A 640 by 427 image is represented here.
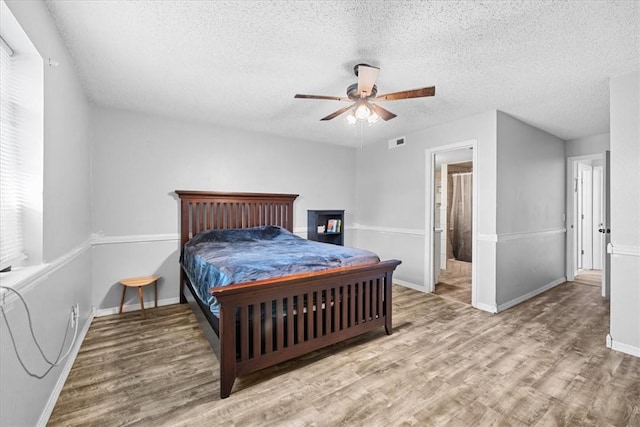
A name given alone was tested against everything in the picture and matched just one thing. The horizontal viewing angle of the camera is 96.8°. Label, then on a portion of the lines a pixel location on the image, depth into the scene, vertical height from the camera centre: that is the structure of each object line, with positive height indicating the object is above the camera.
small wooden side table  3.16 -0.79
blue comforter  2.15 -0.40
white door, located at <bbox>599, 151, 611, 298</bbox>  3.96 -0.04
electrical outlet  2.26 -0.83
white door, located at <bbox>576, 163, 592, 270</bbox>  5.50 -0.14
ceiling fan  2.14 +0.95
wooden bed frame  1.90 -0.81
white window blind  1.39 +0.24
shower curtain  6.10 -0.07
